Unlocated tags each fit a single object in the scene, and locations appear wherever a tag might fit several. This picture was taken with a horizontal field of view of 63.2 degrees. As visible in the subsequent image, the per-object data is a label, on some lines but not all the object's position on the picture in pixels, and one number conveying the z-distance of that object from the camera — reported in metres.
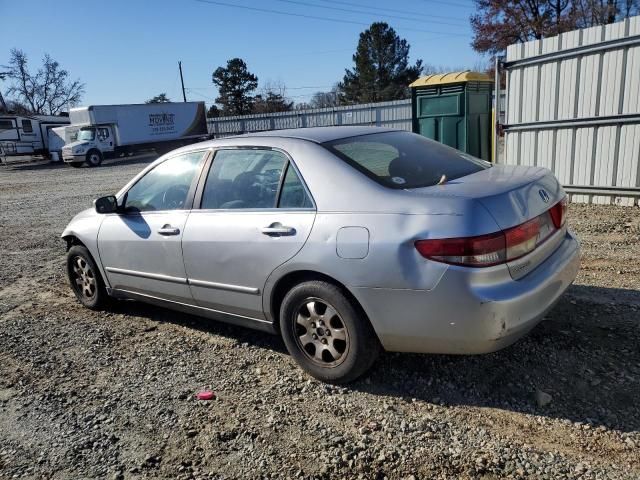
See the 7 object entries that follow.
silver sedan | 2.71
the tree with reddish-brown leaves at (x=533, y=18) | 30.56
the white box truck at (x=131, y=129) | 28.45
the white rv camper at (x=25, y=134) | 31.25
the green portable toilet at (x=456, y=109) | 9.77
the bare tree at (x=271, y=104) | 58.19
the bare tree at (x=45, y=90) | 61.97
